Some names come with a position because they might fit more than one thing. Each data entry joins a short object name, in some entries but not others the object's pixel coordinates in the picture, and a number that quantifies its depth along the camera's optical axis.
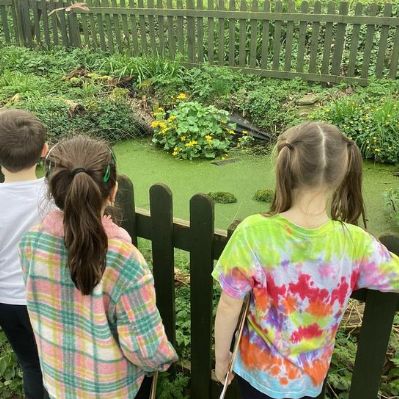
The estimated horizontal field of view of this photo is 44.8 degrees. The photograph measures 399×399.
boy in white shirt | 1.77
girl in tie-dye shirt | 1.38
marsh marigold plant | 5.69
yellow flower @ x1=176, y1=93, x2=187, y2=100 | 6.42
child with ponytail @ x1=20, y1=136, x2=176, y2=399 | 1.35
